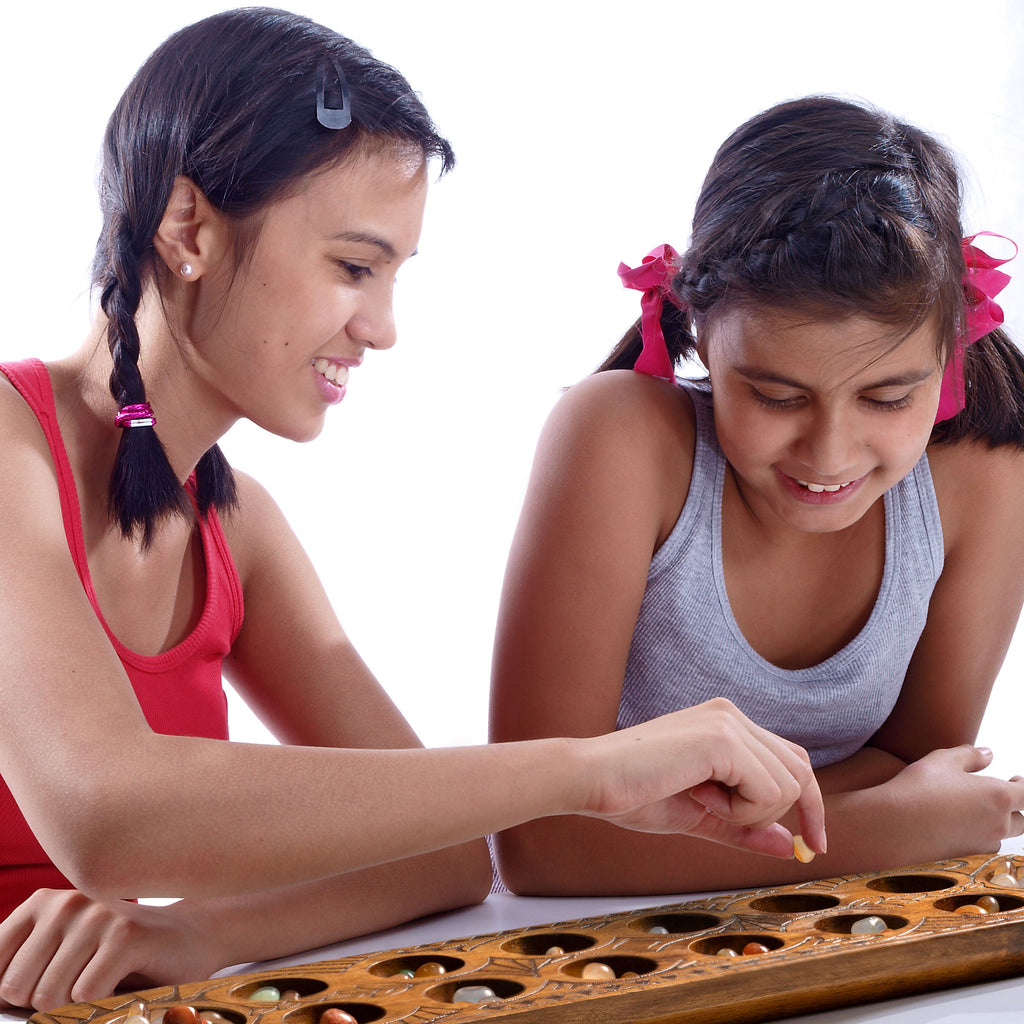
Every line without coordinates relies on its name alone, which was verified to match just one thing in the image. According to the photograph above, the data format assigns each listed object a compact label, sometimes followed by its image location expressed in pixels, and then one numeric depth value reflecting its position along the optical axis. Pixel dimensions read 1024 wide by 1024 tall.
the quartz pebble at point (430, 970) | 0.72
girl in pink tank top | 0.72
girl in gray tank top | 1.01
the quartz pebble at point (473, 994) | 0.67
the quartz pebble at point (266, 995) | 0.69
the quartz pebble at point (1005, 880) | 0.82
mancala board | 0.65
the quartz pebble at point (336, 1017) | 0.65
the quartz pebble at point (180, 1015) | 0.65
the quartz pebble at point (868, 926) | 0.75
